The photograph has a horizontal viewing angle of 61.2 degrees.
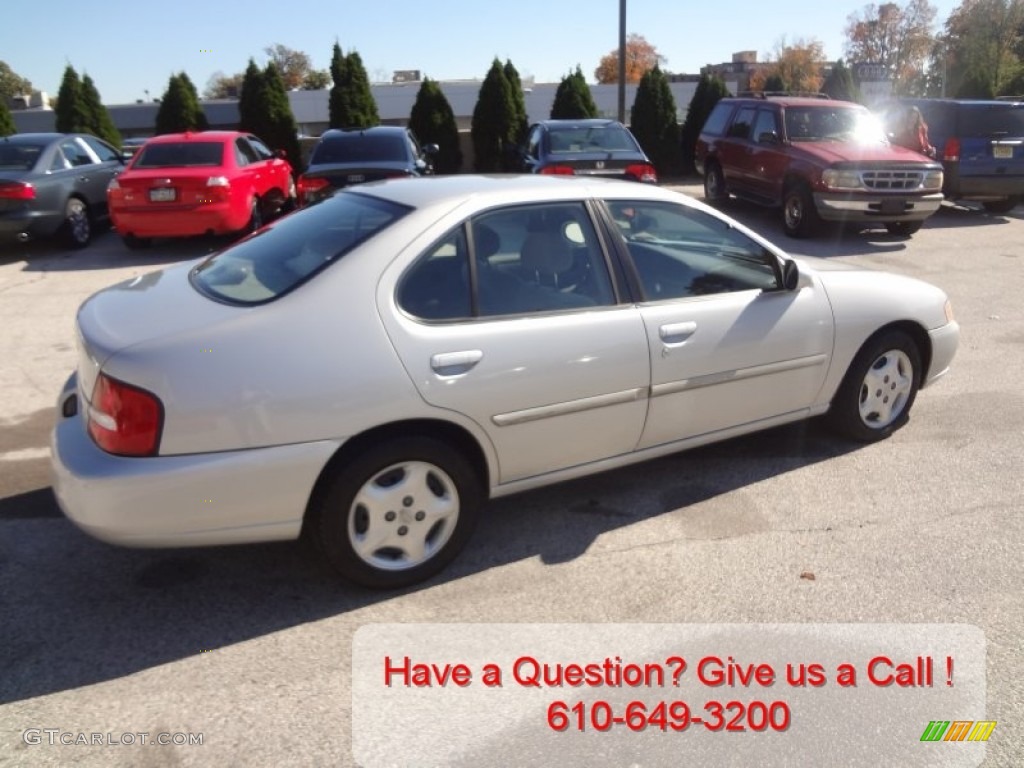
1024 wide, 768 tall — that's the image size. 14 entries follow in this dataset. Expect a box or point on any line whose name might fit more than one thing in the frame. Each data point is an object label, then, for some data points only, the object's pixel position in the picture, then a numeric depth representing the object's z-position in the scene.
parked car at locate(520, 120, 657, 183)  10.95
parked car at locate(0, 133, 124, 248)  10.56
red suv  11.08
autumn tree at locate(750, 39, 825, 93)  74.19
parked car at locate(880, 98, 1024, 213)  13.29
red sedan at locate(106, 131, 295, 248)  10.34
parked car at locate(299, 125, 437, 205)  10.43
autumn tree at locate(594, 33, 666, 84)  85.94
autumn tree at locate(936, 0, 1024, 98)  32.47
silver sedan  3.03
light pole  20.18
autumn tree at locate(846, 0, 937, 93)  74.31
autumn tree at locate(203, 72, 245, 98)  92.69
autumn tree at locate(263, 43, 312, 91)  90.73
